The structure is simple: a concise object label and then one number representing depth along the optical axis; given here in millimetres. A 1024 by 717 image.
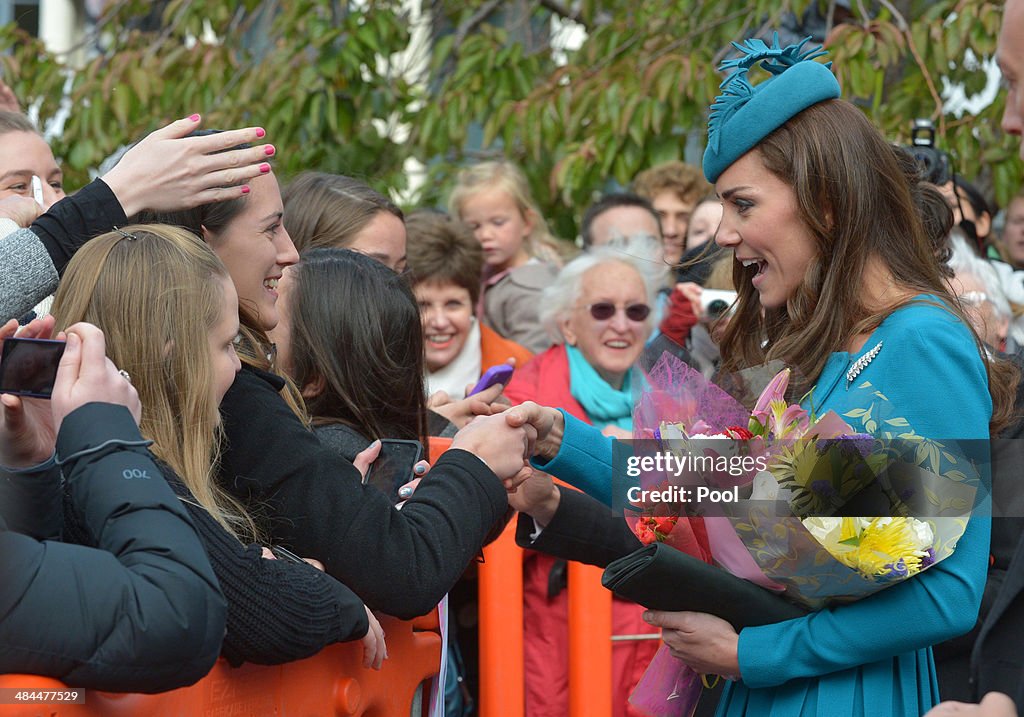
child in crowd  5852
